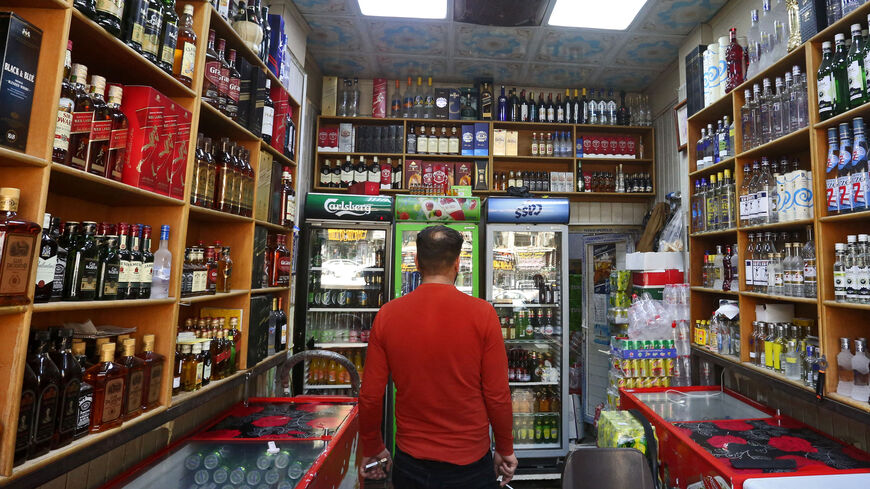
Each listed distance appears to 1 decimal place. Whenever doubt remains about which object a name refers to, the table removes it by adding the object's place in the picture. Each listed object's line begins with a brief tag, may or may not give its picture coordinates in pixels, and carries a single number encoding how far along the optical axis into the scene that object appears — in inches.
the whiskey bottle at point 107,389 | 52.8
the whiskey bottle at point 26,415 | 42.1
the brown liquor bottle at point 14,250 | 40.1
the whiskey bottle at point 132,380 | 57.5
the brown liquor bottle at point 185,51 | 67.5
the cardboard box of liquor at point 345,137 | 183.8
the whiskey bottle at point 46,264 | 45.4
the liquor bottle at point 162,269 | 65.0
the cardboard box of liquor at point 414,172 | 182.4
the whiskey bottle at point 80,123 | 49.7
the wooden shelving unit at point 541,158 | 184.2
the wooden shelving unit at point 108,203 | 42.4
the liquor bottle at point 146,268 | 60.4
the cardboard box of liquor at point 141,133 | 59.4
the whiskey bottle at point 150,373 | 61.0
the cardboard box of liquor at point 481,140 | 184.9
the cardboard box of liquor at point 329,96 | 186.2
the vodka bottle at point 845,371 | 73.2
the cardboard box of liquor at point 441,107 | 188.4
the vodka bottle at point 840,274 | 72.8
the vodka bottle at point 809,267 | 80.4
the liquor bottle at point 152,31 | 60.6
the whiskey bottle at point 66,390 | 47.6
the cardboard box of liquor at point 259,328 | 92.4
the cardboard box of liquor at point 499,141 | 185.8
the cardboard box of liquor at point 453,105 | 188.4
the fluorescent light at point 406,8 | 135.6
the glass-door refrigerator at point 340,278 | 151.5
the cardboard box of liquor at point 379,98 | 186.5
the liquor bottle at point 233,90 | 82.3
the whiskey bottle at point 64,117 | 46.4
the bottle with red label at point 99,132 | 53.0
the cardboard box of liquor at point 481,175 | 183.9
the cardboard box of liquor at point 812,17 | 80.9
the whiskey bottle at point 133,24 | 57.5
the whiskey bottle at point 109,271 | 54.5
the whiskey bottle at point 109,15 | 52.0
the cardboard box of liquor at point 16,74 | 41.1
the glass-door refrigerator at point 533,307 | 154.1
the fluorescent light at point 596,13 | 132.1
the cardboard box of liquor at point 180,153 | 66.8
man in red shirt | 66.2
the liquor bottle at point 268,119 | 96.9
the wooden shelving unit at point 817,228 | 74.4
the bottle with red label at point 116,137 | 56.4
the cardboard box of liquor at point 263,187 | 96.3
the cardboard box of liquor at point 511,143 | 186.5
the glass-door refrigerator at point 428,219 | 152.5
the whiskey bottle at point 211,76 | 74.2
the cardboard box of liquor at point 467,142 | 185.5
